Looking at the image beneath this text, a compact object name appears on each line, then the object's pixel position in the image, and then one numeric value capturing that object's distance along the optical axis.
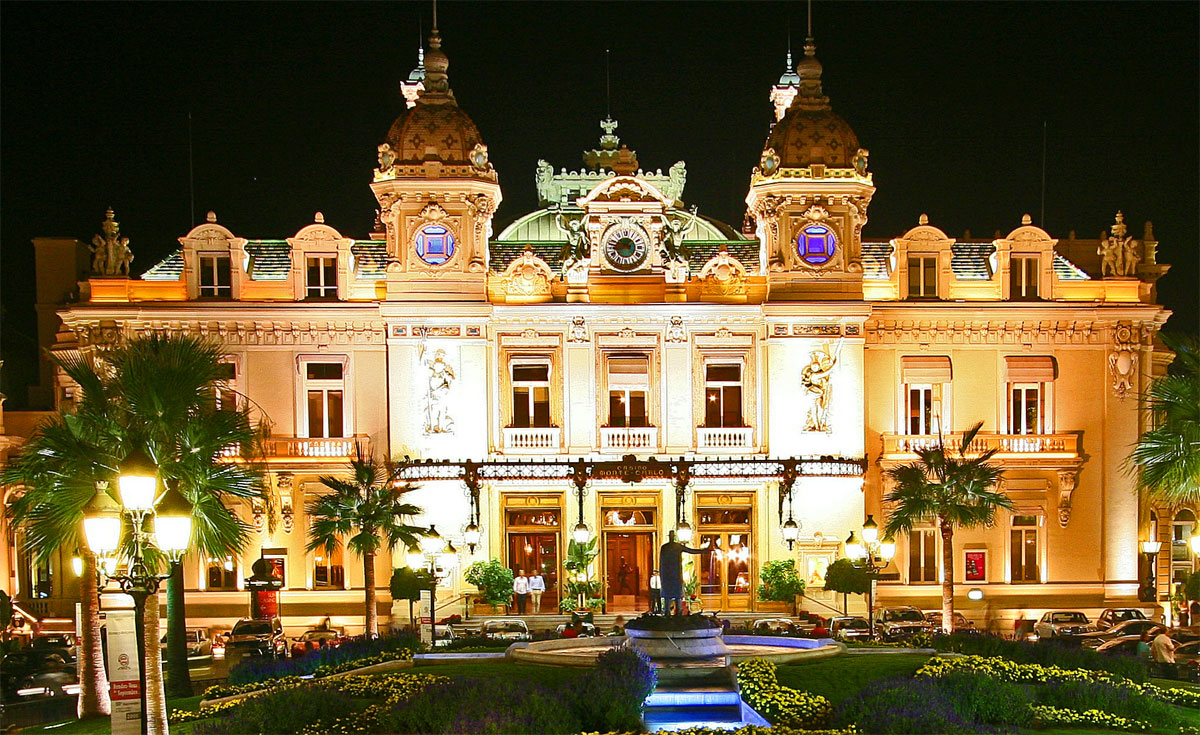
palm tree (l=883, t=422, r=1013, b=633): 36.19
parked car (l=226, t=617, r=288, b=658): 39.09
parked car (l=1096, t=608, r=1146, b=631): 41.78
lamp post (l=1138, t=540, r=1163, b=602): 47.59
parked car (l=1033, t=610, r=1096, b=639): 39.94
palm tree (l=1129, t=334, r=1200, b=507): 25.47
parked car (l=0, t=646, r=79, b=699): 32.59
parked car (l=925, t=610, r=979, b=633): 41.39
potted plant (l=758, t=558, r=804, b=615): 44.28
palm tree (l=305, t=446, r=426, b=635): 37.03
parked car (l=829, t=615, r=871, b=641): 36.84
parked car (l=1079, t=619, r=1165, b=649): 37.34
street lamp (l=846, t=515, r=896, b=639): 32.25
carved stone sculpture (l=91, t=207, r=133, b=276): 47.19
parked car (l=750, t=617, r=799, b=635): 37.33
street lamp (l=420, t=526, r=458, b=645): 42.69
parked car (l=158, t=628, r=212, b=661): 40.81
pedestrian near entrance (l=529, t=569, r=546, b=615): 45.28
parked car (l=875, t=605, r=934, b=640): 38.84
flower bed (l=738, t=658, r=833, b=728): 22.47
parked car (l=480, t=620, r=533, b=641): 37.50
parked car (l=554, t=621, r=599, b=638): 35.25
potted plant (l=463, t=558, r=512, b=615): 43.94
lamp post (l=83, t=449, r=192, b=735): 16.47
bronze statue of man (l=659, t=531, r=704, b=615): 25.44
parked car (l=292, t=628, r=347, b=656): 36.96
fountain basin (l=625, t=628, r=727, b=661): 24.56
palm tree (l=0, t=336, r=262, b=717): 24.19
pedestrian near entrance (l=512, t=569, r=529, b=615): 44.94
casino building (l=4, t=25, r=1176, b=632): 46.06
